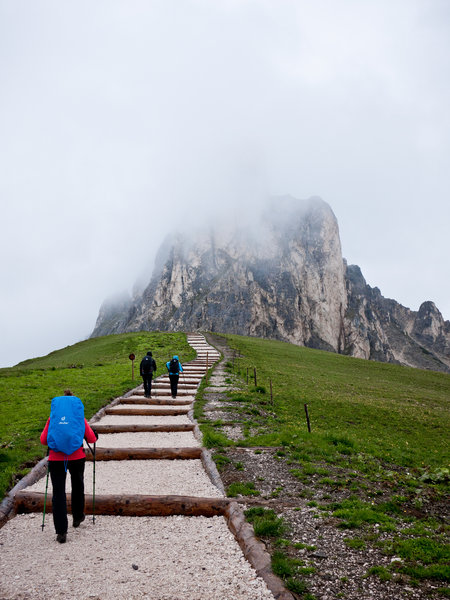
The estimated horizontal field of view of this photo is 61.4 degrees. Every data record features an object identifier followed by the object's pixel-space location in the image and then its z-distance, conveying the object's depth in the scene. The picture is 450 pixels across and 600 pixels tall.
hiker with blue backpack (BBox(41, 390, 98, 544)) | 7.85
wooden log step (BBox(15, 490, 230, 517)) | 9.20
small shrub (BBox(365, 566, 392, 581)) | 6.14
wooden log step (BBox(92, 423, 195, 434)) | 17.05
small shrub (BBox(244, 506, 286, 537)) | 7.68
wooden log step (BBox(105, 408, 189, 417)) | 20.53
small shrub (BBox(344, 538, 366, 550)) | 7.20
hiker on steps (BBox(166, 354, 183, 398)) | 23.66
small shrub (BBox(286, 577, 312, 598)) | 5.93
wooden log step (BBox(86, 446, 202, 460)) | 13.44
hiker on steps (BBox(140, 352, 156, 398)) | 23.64
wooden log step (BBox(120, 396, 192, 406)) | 22.84
